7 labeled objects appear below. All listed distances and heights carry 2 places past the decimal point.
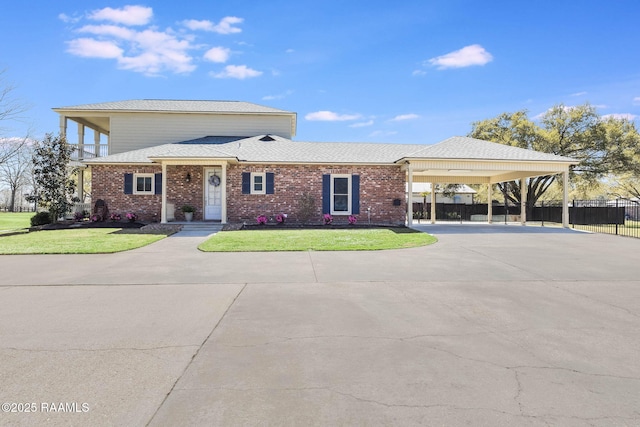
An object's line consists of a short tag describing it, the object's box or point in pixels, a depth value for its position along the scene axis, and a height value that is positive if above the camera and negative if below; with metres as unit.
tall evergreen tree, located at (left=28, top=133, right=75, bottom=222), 18.55 +1.31
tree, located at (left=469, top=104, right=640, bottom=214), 26.59 +5.02
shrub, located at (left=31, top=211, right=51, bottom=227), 18.53 -0.74
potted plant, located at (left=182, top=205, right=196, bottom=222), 17.84 -0.30
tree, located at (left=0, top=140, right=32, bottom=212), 48.15 +3.41
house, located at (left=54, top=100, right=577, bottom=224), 17.19 +1.46
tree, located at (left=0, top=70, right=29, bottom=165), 22.66 +3.57
